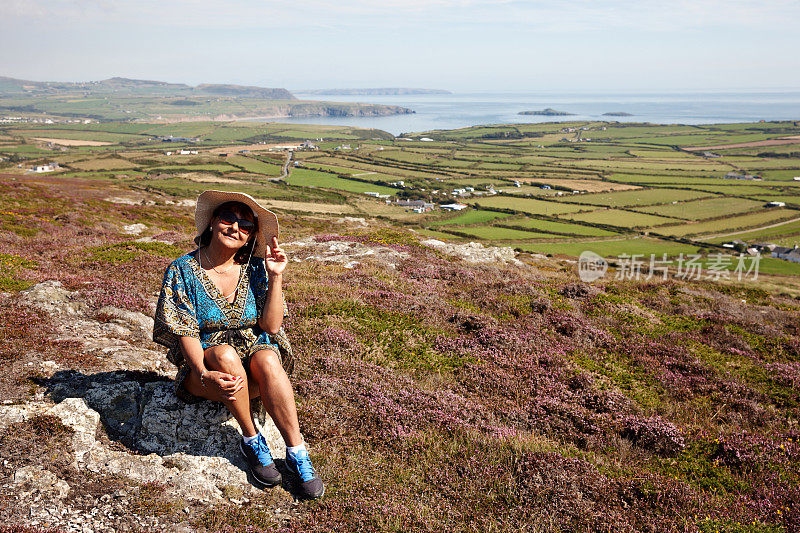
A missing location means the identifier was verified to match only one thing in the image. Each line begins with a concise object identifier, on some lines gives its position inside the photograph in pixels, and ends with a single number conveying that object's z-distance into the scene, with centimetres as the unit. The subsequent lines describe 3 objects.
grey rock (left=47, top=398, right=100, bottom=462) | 618
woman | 594
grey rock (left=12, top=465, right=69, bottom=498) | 534
